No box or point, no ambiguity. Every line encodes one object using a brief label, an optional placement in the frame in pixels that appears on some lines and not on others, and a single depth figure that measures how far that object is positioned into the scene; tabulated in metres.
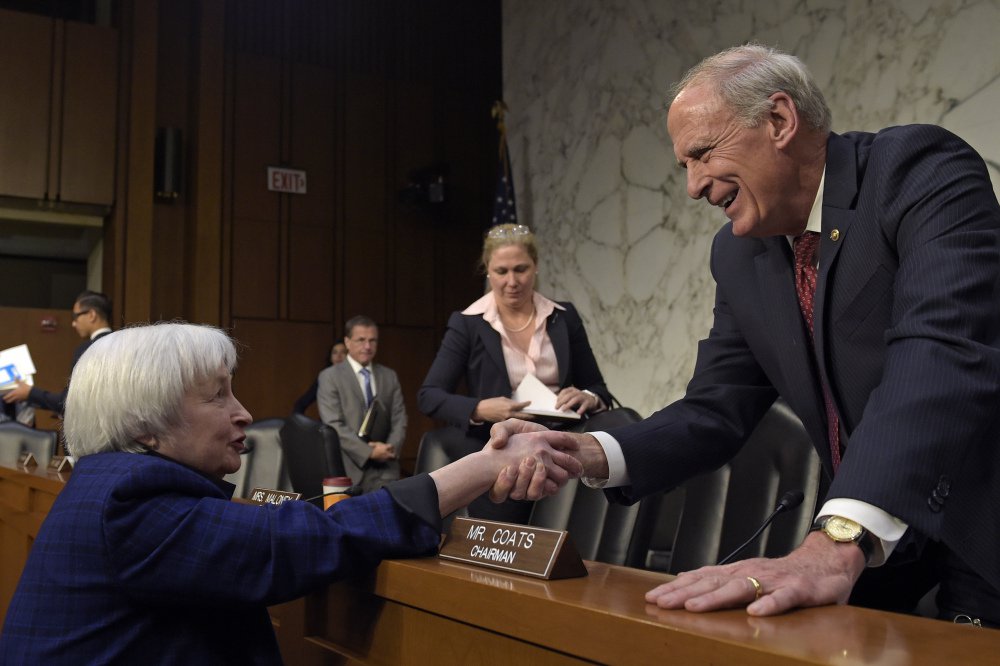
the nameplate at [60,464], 3.97
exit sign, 9.95
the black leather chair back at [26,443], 5.22
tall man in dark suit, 1.28
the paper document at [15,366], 6.20
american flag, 7.45
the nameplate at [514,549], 1.42
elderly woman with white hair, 1.51
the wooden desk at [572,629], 0.94
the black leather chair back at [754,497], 2.09
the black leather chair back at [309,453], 3.61
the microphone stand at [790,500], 1.52
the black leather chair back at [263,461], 3.76
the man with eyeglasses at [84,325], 6.27
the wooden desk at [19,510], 3.27
